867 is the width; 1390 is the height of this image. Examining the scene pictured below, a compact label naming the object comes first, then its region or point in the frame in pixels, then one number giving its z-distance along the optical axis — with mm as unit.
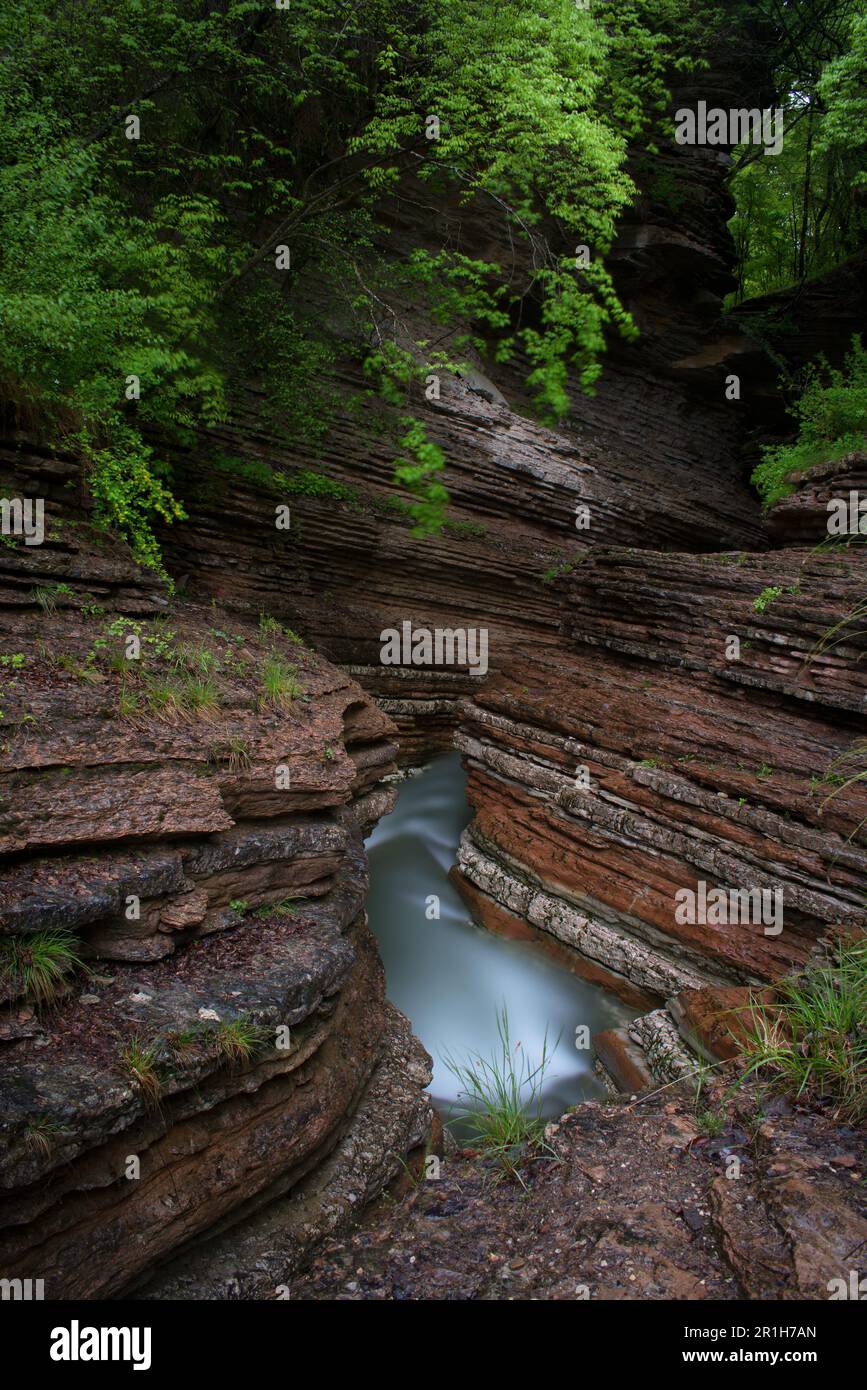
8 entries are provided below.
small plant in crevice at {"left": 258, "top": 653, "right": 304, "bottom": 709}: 6551
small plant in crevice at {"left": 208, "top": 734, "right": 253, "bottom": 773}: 5410
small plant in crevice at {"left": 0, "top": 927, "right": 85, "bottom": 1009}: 3611
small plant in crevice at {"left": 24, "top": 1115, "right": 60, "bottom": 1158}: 3029
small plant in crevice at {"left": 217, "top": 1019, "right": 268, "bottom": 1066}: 3953
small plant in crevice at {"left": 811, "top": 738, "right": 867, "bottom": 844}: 6973
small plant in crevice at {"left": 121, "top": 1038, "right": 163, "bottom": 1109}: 3502
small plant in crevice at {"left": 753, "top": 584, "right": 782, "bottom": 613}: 8781
